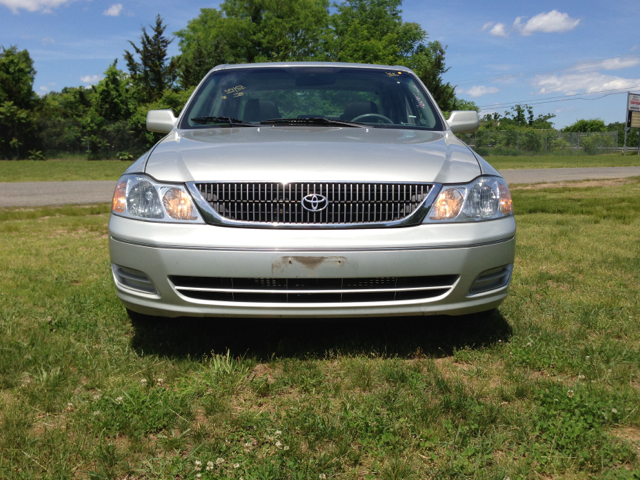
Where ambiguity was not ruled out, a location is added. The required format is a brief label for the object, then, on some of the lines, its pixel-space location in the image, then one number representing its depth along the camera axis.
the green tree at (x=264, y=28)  49.56
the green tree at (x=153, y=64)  41.72
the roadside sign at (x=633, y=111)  48.96
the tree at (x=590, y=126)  88.56
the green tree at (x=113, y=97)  38.47
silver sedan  2.65
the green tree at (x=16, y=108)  32.44
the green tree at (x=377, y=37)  45.16
